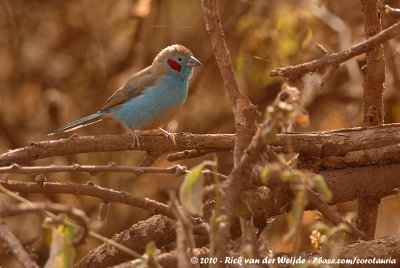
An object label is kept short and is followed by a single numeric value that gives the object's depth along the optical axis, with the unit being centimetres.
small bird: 1091
